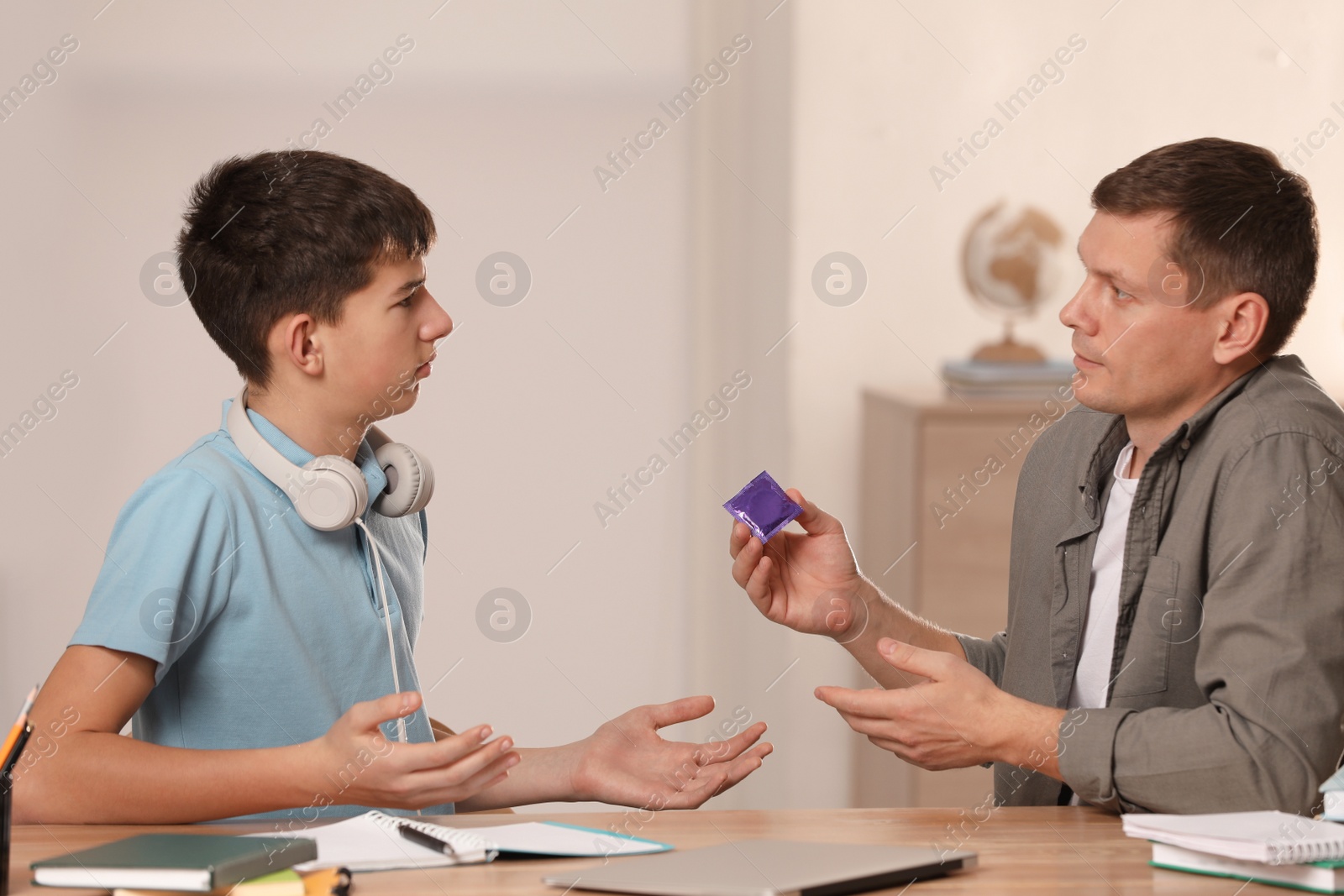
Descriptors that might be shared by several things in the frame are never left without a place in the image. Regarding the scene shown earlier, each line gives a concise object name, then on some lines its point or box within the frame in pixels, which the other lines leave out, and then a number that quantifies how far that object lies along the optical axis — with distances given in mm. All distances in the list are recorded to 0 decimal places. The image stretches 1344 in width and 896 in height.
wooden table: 2312
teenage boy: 2454
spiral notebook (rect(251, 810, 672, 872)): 2332
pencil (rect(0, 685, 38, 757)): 2262
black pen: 2351
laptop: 2261
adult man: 2481
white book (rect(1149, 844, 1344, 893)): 2298
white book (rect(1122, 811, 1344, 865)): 2290
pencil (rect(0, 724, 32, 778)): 2266
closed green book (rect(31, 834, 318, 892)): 2245
